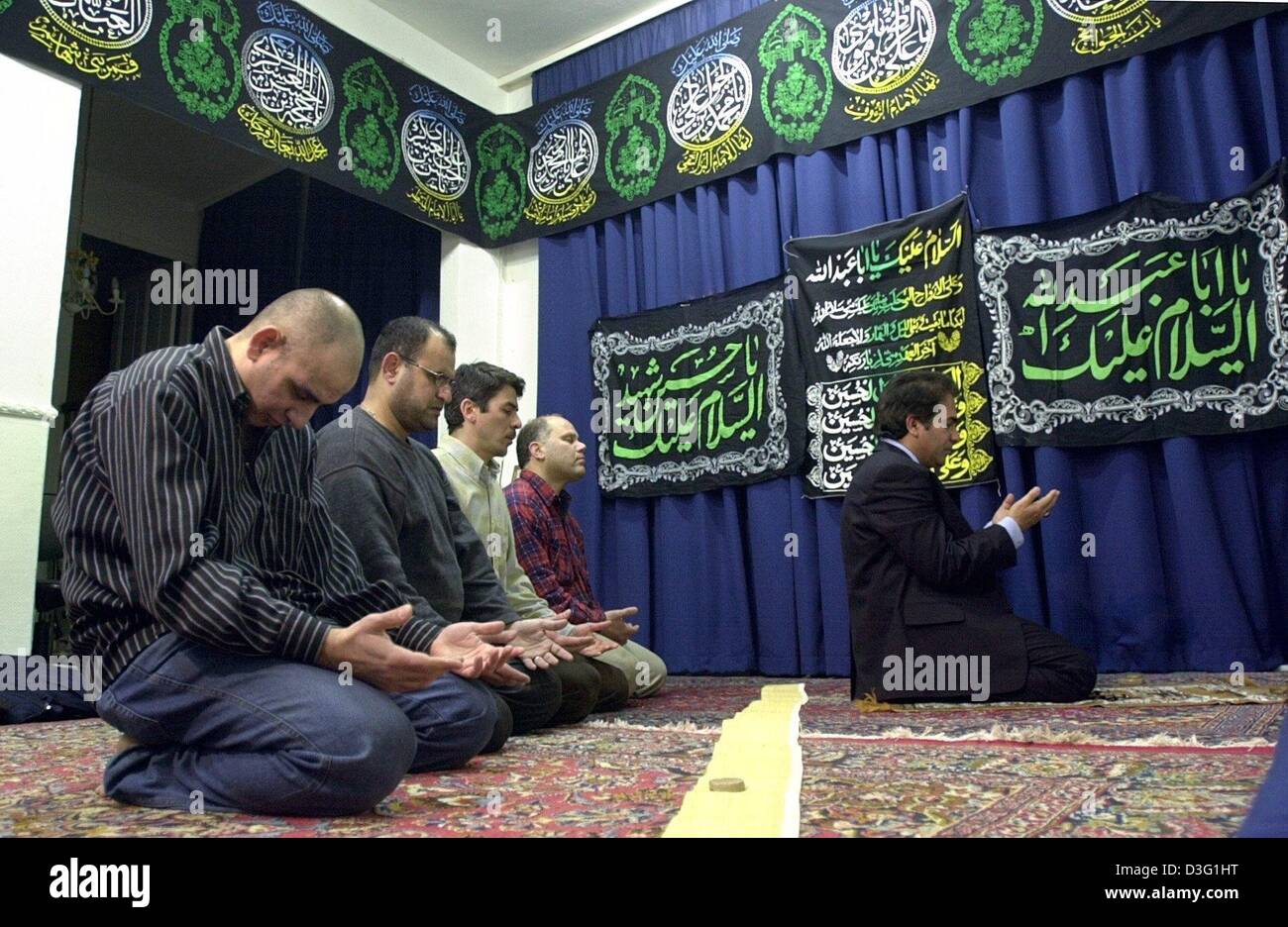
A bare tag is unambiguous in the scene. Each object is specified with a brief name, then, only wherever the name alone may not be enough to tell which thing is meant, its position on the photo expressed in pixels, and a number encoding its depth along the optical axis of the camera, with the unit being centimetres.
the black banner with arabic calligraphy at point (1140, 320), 331
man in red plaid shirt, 329
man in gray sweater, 212
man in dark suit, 279
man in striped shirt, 140
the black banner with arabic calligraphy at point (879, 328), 388
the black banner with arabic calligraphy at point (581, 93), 378
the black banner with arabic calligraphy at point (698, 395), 448
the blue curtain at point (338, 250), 579
